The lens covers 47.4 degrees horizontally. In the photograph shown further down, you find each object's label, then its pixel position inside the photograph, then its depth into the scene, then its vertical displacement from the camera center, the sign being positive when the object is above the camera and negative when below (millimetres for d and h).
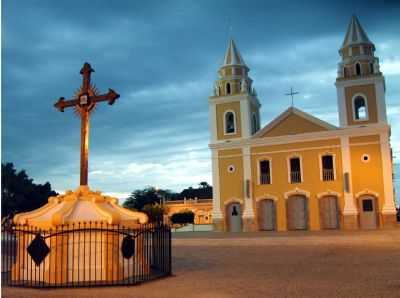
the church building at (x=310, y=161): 24375 +2824
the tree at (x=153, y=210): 35000 +300
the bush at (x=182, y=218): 38156 -386
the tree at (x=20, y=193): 31312 +1736
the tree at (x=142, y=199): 44759 +1540
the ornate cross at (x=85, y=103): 8539 +2160
